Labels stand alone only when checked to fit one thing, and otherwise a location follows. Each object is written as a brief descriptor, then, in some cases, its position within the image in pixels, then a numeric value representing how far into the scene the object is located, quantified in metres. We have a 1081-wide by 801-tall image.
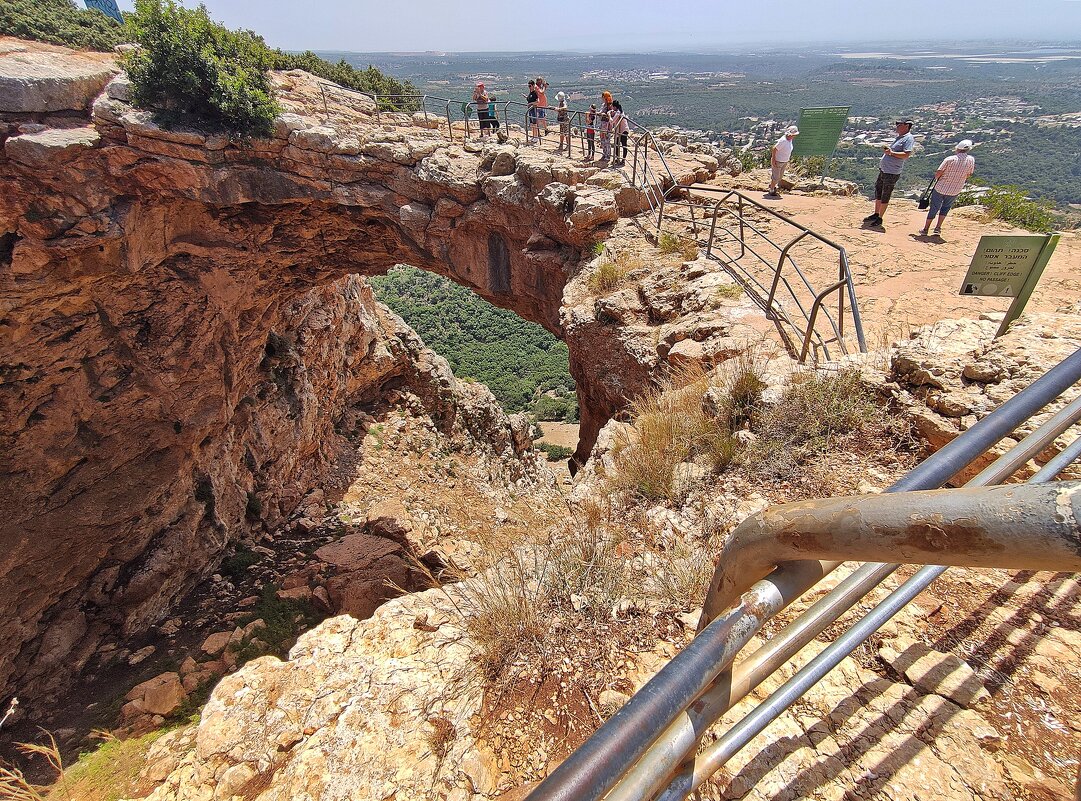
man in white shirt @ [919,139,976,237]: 8.02
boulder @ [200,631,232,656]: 8.38
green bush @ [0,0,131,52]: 9.54
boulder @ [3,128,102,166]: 8.12
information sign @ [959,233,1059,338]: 3.98
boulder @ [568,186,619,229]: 8.87
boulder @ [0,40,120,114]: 8.00
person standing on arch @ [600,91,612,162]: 10.66
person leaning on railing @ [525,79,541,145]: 11.76
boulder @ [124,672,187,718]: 6.92
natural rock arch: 8.71
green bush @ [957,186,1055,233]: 9.13
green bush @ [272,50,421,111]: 12.77
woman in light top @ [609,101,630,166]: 10.62
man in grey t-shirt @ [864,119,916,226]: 8.33
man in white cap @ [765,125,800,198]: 11.29
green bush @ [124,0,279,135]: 8.84
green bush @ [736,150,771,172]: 15.56
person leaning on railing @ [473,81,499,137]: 11.72
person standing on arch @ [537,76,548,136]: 12.05
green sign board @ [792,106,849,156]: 11.01
